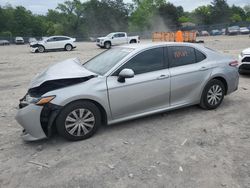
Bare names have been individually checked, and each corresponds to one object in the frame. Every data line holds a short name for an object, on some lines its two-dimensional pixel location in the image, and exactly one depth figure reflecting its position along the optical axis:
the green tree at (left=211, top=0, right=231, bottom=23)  71.29
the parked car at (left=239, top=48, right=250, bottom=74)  5.99
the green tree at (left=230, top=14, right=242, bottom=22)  71.48
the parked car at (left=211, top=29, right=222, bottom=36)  45.19
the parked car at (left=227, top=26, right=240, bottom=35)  40.45
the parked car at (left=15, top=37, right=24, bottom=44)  38.95
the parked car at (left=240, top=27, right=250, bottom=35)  40.80
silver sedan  3.01
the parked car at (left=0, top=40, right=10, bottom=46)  37.30
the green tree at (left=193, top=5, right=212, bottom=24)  73.38
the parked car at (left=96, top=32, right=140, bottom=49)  19.31
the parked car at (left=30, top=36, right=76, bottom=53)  16.90
